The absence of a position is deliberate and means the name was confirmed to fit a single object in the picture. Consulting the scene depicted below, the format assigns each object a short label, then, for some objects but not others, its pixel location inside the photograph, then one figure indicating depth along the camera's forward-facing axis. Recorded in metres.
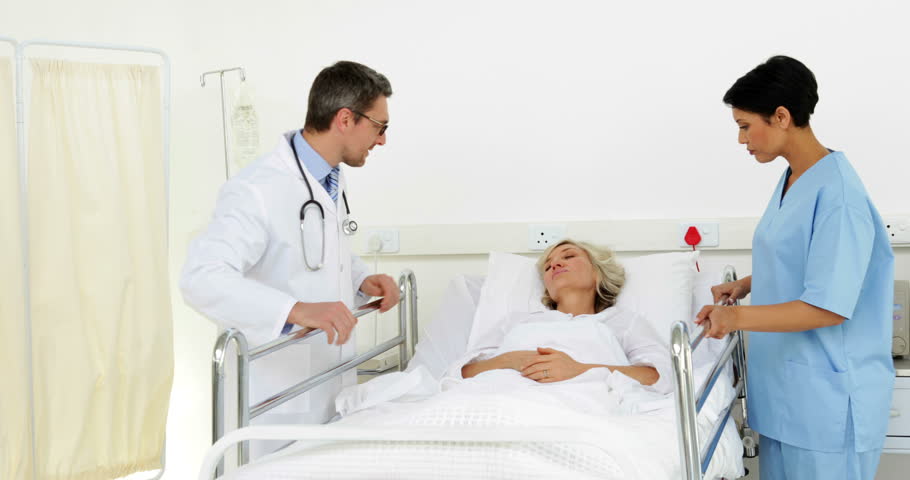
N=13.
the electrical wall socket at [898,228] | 2.50
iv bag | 2.89
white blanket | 1.28
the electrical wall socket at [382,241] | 2.94
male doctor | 1.68
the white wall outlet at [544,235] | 2.81
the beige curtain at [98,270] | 2.56
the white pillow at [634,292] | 2.41
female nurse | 1.73
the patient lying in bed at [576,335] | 2.08
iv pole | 2.94
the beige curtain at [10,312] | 2.43
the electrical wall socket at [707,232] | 2.68
